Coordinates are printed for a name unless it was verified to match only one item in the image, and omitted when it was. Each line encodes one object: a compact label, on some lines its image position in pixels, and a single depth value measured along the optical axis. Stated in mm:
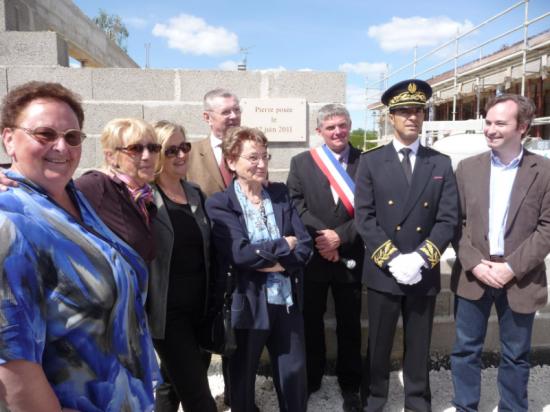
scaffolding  11743
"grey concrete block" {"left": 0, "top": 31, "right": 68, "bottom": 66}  4219
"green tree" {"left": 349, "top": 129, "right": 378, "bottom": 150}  27483
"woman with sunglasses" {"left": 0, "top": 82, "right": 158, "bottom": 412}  1156
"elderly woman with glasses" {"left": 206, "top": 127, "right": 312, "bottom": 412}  2375
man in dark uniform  2766
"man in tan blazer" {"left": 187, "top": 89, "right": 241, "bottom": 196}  3193
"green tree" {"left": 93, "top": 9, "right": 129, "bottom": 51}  37469
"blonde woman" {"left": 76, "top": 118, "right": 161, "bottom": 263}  1814
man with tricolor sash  3107
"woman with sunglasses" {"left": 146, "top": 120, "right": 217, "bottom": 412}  2219
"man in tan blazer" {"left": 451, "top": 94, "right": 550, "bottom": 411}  2676
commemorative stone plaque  4414
